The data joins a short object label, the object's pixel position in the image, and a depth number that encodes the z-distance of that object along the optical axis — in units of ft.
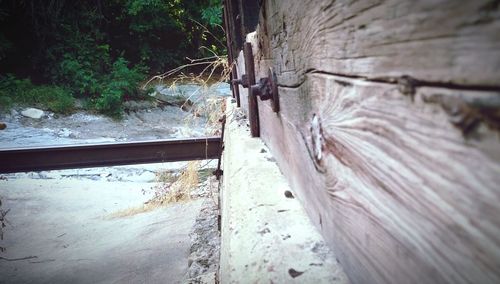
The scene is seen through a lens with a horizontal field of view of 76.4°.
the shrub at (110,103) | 35.73
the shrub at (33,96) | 33.29
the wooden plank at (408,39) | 0.89
